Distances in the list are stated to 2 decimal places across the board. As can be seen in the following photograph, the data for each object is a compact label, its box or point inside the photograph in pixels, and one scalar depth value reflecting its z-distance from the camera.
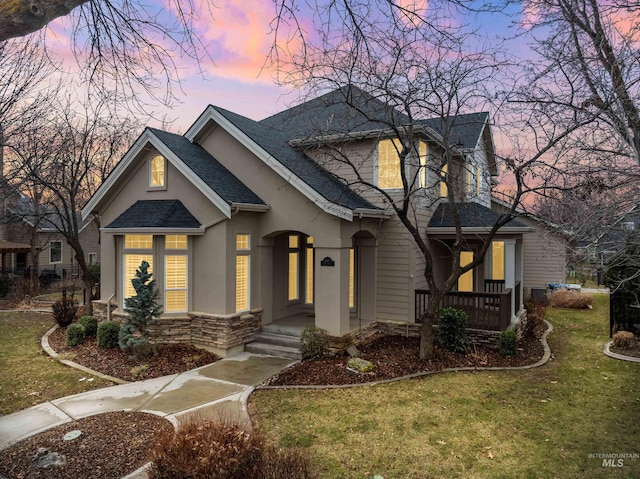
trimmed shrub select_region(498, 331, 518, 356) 10.04
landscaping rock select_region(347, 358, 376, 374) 8.84
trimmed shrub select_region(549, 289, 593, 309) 17.67
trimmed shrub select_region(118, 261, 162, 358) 9.80
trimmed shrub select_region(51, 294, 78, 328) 13.16
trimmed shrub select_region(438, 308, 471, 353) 10.19
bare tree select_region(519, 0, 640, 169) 5.82
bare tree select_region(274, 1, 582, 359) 7.58
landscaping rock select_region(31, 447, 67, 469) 5.23
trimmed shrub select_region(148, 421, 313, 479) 4.23
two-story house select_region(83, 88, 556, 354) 10.45
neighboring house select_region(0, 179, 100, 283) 24.06
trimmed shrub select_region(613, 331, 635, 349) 10.72
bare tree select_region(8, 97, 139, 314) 13.89
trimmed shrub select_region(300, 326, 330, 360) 9.92
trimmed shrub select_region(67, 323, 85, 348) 11.08
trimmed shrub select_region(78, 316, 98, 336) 11.41
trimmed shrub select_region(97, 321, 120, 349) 10.54
